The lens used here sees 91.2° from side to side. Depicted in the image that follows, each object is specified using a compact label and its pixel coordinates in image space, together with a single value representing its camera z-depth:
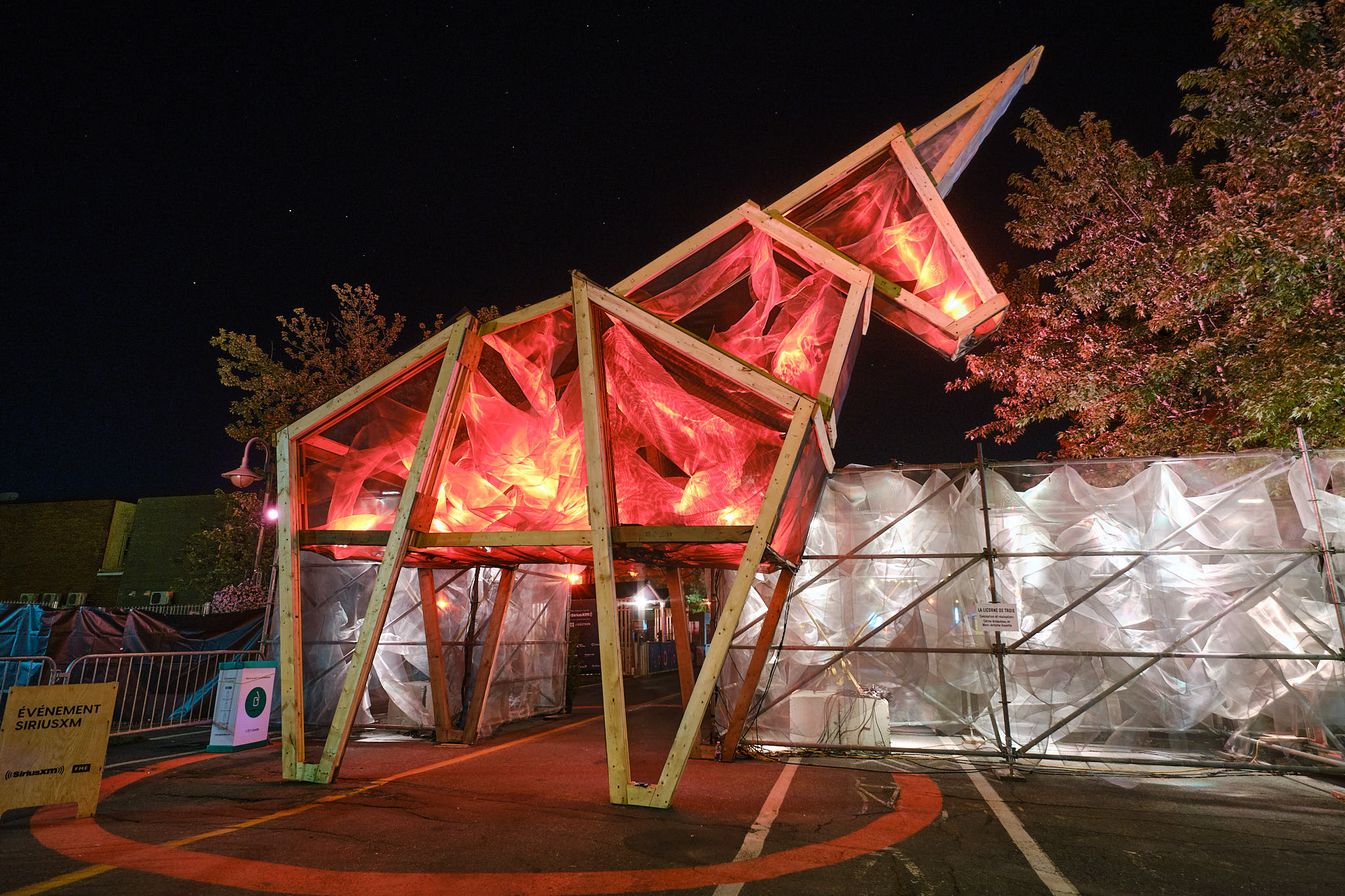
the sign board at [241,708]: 8.62
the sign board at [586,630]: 22.00
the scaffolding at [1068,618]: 8.09
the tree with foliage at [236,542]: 17.69
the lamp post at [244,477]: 12.77
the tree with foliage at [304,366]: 16.83
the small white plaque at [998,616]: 7.70
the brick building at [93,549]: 30.22
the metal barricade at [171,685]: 10.53
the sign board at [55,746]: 5.30
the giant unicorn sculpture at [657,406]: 6.37
